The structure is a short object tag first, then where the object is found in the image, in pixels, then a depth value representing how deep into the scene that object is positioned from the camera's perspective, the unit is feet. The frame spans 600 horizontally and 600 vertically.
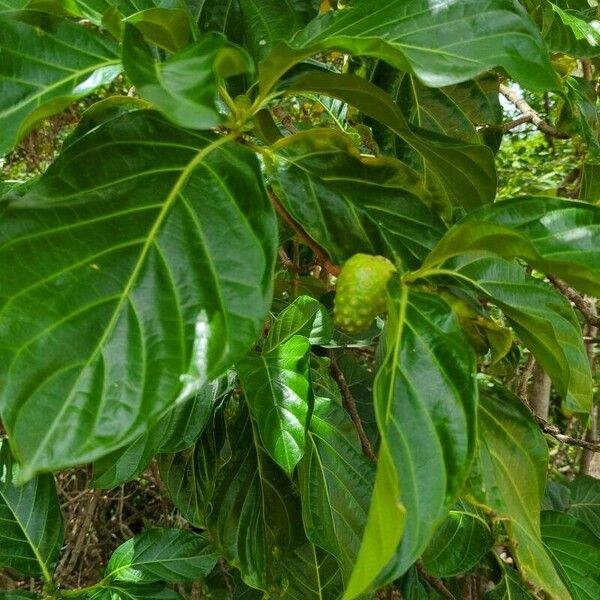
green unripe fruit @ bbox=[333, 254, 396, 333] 2.26
